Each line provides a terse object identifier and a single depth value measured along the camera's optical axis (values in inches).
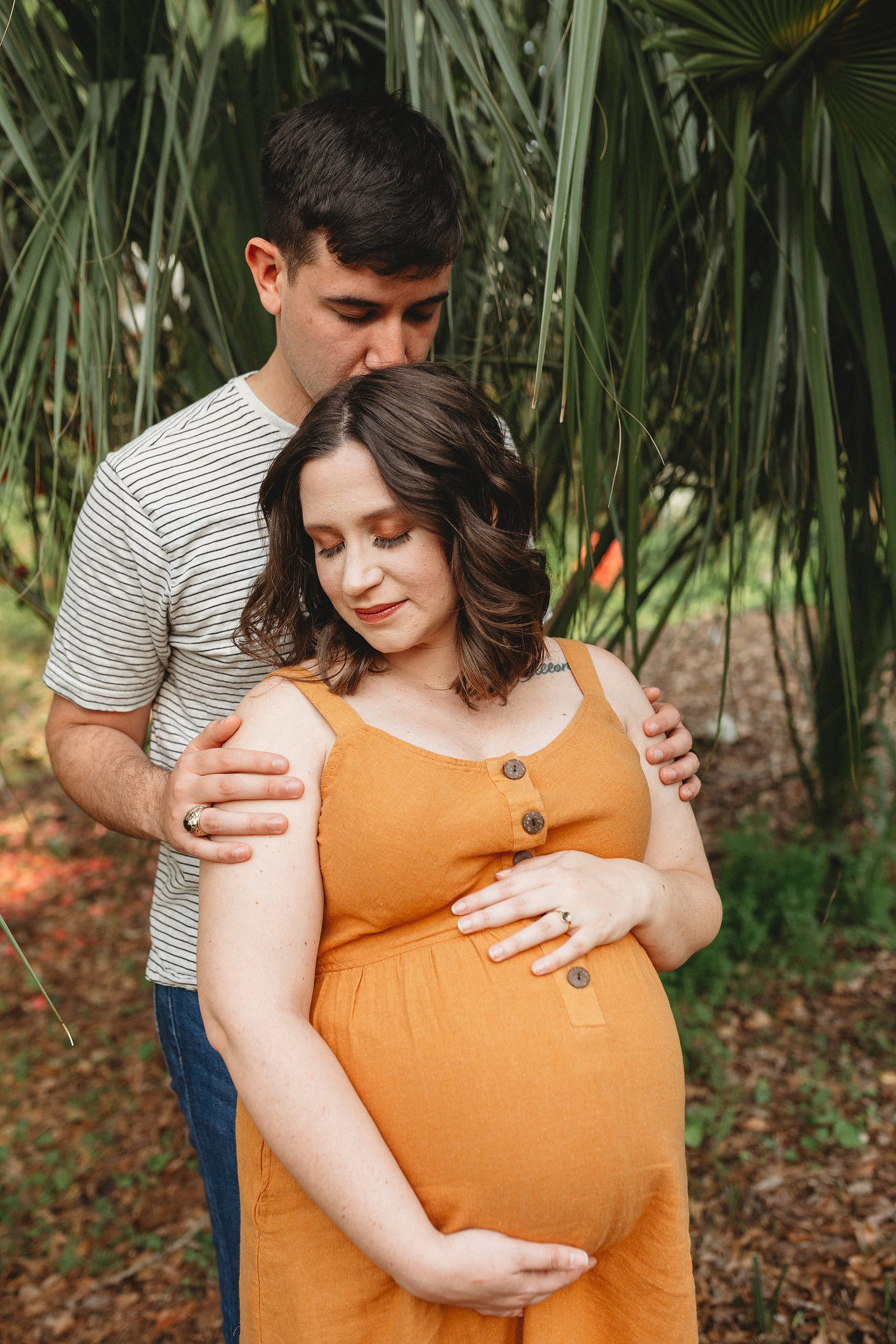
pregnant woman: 40.8
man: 51.7
